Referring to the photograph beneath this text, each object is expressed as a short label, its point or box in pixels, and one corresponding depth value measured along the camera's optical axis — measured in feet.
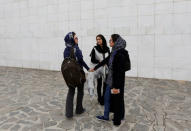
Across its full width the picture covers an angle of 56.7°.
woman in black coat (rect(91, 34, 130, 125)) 10.57
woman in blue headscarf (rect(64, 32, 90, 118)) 12.01
